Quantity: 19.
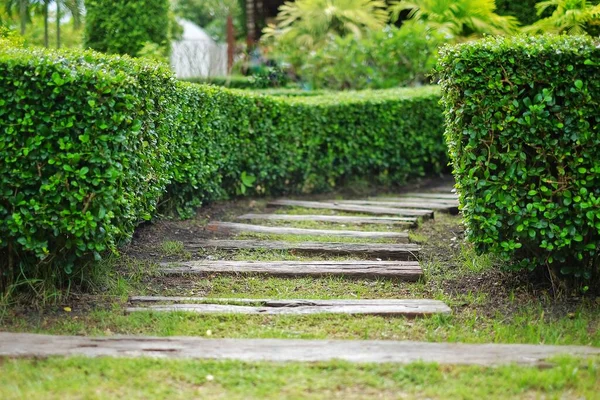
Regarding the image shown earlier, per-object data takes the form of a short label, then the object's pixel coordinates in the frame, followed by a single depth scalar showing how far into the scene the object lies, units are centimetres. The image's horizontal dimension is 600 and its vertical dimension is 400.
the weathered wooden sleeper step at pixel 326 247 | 629
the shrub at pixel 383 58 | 1295
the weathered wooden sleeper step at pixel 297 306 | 487
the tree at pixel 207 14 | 3491
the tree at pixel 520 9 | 1177
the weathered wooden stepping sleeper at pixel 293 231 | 697
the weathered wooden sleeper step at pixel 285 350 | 397
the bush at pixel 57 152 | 459
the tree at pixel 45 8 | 1037
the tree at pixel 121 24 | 1120
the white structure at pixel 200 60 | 1562
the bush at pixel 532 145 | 479
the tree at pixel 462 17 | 1208
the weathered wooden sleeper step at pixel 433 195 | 932
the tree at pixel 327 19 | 1593
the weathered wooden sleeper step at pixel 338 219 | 766
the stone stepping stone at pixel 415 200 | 887
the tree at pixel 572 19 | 865
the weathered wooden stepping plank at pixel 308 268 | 575
